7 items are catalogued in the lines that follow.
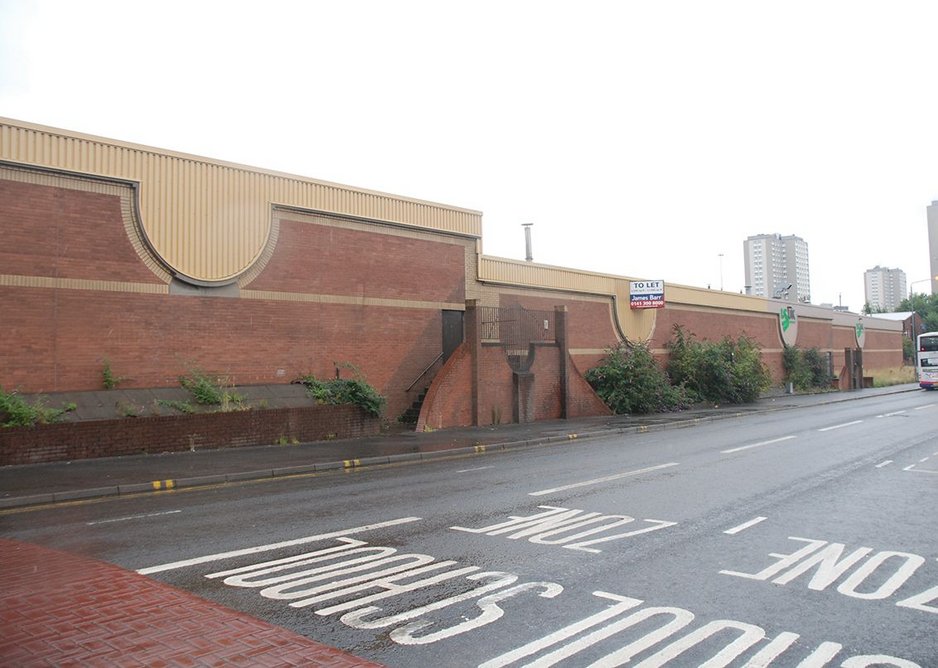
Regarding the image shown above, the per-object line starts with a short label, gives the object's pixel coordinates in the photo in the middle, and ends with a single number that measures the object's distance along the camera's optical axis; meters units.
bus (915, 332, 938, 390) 49.84
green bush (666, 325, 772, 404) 34.44
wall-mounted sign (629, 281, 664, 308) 33.41
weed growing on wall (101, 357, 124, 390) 16.38
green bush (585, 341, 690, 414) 28.98
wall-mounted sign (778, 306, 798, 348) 47.75
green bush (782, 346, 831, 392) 47.28
